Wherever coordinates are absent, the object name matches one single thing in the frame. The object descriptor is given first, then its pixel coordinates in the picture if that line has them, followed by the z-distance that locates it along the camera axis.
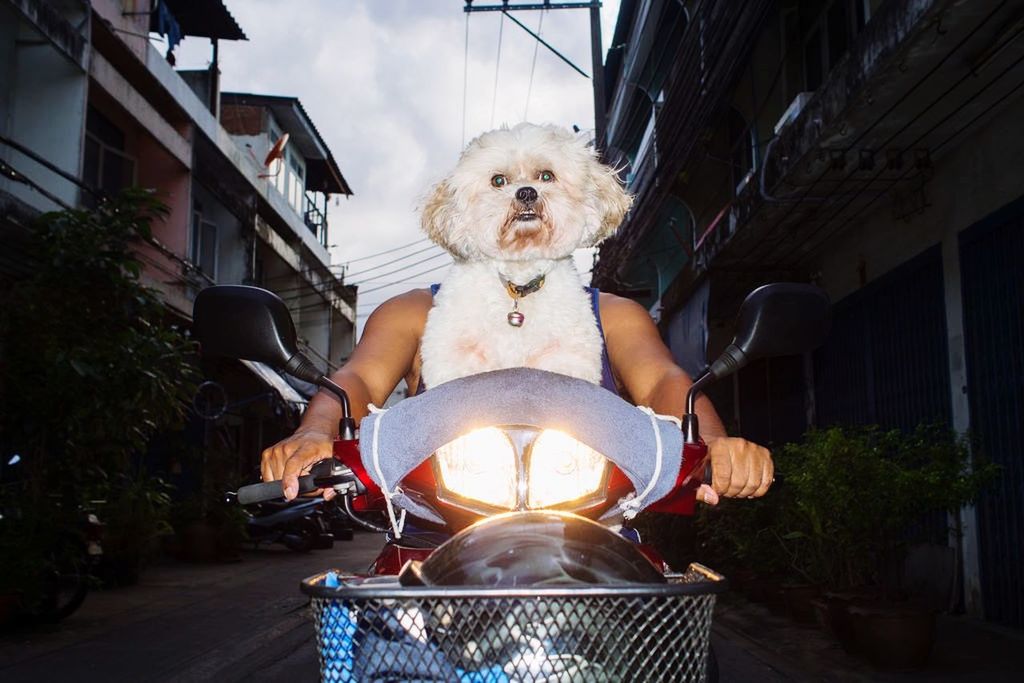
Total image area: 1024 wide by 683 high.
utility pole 14.62
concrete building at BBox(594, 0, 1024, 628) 6.73
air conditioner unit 9.45
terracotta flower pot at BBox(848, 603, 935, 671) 5.53
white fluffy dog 2.43
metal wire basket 1.17
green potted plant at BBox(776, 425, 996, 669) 5.59
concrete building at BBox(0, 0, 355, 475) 11.59
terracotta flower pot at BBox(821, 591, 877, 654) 5.84
